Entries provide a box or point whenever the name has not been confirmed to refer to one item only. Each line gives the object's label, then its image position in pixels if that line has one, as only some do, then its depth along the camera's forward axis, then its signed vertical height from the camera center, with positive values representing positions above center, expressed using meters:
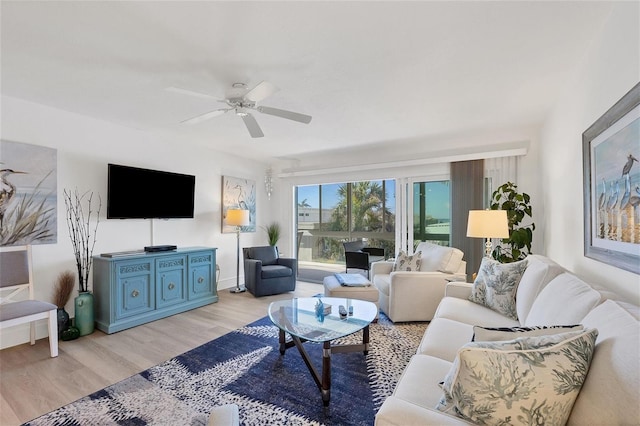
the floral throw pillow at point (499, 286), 2.23 -0.62
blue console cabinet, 3.07 -0.87
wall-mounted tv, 3.36 +0.28
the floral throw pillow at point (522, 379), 0.86 -0.52
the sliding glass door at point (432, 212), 4.32 +0.02
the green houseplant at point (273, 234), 5.61 -0.40
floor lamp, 4.62 -0.08
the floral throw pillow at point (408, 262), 3.60 -0.63
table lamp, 2.96 -0.12
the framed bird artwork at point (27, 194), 2.71 +0.21
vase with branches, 2.96 -0.32
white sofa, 0.82 -0.55
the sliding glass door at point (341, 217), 5.08 -0.07
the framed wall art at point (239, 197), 4.94 +0.31
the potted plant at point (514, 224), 3.30 -0.14
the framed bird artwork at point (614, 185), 1.37 +0.16
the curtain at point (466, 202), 3.96 +0.16
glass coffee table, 1.95 -0.89
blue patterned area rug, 1.77 -1.26
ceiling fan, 2.03 +0.90
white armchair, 3.21 -0.91
